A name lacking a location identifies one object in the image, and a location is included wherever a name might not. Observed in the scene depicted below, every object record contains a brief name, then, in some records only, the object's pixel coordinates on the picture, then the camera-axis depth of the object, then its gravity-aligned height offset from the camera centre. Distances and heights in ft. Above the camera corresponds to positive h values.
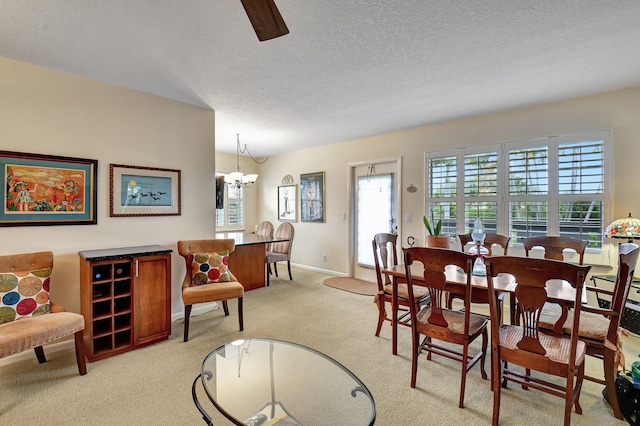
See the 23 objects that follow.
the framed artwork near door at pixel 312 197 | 18.62 +0.84
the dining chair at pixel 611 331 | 5.38 -2.48
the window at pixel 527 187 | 10.24 +0.93
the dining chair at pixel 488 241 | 9.73 -1.08
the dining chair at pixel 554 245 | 8.52 -1.05
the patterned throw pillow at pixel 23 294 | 7.16 -2.12
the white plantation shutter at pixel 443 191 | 13.20 +0.90
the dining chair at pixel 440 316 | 6.21 -2.55
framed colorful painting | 7.99 +0.60
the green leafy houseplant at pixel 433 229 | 12.42 -0.79
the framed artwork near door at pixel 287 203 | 20.26 +0.51
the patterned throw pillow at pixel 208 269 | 10.12 -2.06
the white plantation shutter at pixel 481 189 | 12.21 +0.89
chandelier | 15.47 +1.75
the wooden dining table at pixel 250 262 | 14.42 -2.61
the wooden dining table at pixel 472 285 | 6.01 -1.72
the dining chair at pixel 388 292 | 8.59 -2.54
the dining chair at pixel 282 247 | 16.27 -2.21
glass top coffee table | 4.94 -3.36
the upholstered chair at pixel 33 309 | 6.62 -2.52
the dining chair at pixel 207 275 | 9.33 -2.26
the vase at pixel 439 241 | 12.15 -1.28
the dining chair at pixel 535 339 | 4.89 -2.51
